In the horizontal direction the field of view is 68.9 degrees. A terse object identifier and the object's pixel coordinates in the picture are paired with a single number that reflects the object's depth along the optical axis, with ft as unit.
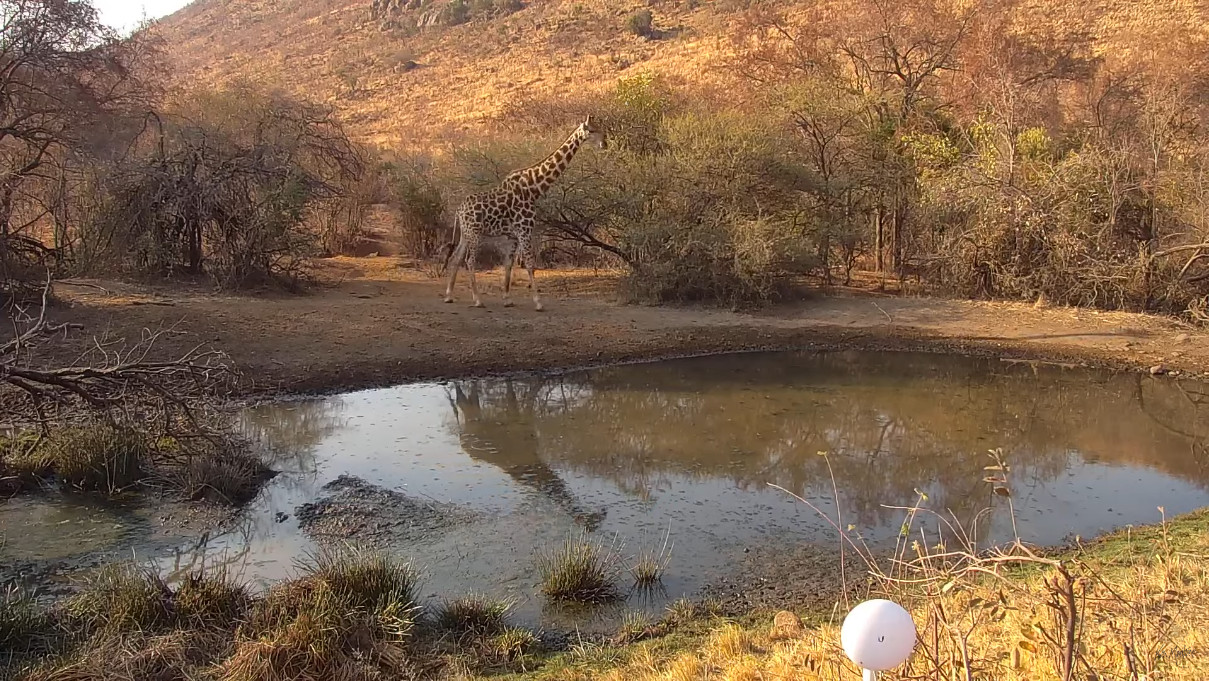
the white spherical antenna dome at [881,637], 7.25
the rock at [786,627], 15.12
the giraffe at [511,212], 45.88
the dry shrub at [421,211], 60.54
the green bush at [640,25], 148.15
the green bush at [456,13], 173.58
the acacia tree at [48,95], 35.32
